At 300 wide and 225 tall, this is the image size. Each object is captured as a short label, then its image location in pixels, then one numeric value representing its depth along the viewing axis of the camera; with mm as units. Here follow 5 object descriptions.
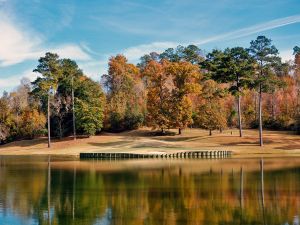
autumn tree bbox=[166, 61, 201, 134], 84000
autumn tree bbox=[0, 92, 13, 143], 93750
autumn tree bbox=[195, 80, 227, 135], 80438
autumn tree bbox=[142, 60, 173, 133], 84688
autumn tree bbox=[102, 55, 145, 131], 95062
